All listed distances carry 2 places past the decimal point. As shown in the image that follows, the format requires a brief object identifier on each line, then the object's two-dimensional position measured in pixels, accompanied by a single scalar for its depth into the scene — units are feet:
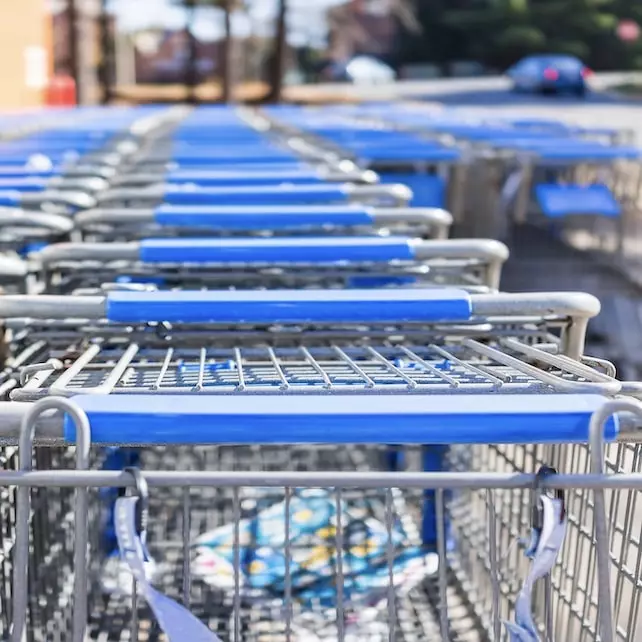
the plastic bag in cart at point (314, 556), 7.96
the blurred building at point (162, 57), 99.40
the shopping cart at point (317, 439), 3.92
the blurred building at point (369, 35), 115.35
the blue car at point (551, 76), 86.63
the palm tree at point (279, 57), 45.68
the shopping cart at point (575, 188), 16.58
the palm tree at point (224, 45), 43.14
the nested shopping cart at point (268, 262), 7.34
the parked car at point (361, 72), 107.96
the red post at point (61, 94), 46.78
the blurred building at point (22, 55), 41.16
